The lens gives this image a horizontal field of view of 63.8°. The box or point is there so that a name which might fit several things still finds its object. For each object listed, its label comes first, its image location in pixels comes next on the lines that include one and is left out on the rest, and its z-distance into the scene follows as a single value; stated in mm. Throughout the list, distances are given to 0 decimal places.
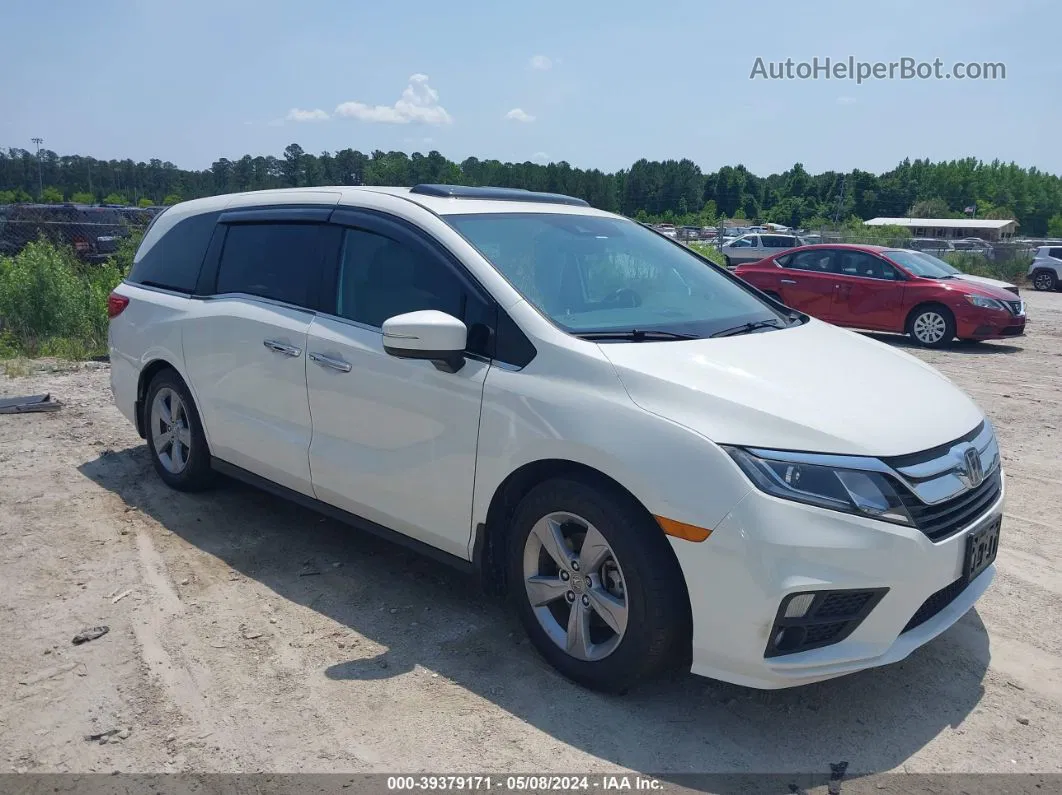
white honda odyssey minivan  2746
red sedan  12656
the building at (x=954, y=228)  111956
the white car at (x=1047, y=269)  27047
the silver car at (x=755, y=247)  31078
